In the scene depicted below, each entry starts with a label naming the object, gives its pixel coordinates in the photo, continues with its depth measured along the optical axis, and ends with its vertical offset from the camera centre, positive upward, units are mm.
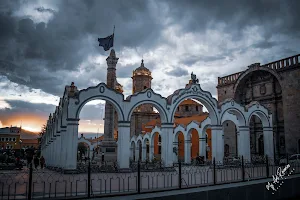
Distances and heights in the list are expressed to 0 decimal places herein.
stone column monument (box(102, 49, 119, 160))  22109 +1327
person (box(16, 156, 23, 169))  21141 -2350
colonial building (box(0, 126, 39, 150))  67000 -493
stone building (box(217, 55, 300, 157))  23406 +4353
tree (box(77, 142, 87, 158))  62606 -2877
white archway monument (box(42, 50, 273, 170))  16188 +1389
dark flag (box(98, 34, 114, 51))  21031 +7490
